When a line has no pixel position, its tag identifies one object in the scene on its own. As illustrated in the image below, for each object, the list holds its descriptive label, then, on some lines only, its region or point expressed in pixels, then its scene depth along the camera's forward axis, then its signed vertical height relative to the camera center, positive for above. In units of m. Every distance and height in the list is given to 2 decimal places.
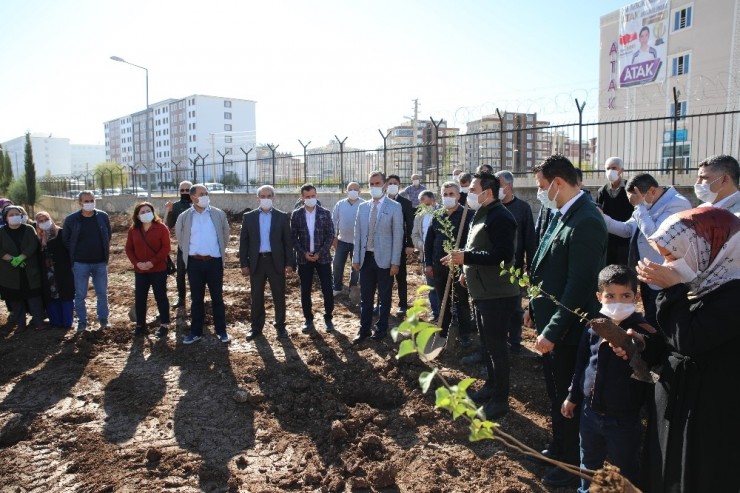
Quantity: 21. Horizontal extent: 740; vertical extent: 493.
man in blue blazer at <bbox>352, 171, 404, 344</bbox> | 6.34 -0.88
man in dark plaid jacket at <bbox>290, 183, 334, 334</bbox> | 6.91 -0.79
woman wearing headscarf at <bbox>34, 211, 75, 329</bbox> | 7.20 -1.20
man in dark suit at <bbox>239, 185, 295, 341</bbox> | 6.75 -0.85
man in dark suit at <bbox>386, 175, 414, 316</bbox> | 7.49 -0.79
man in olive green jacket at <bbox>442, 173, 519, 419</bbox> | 4.15 -0.74
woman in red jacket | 6.74 -0.89
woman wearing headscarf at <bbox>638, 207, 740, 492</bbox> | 2.10 -0.64
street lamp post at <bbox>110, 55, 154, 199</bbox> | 22.98 +4.76
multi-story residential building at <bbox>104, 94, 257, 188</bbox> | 84.88 +10.41
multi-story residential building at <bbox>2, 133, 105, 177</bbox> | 122.06 +7.90
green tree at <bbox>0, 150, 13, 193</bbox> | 40.12 +1.16
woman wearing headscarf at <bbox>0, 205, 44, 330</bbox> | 7.12 -1.00
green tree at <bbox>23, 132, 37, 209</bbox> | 34.88 +0.65
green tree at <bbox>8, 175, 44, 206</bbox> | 36.38 -0.36
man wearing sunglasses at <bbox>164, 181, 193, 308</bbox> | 8.19 -0.55
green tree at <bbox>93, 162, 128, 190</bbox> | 31.98 +0.32
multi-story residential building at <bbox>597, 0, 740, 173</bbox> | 26.77 +6.89
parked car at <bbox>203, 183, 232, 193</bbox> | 26.55 -0.11
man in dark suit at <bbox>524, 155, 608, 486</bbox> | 3.10 -0.58
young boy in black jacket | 2.67 -1.03
